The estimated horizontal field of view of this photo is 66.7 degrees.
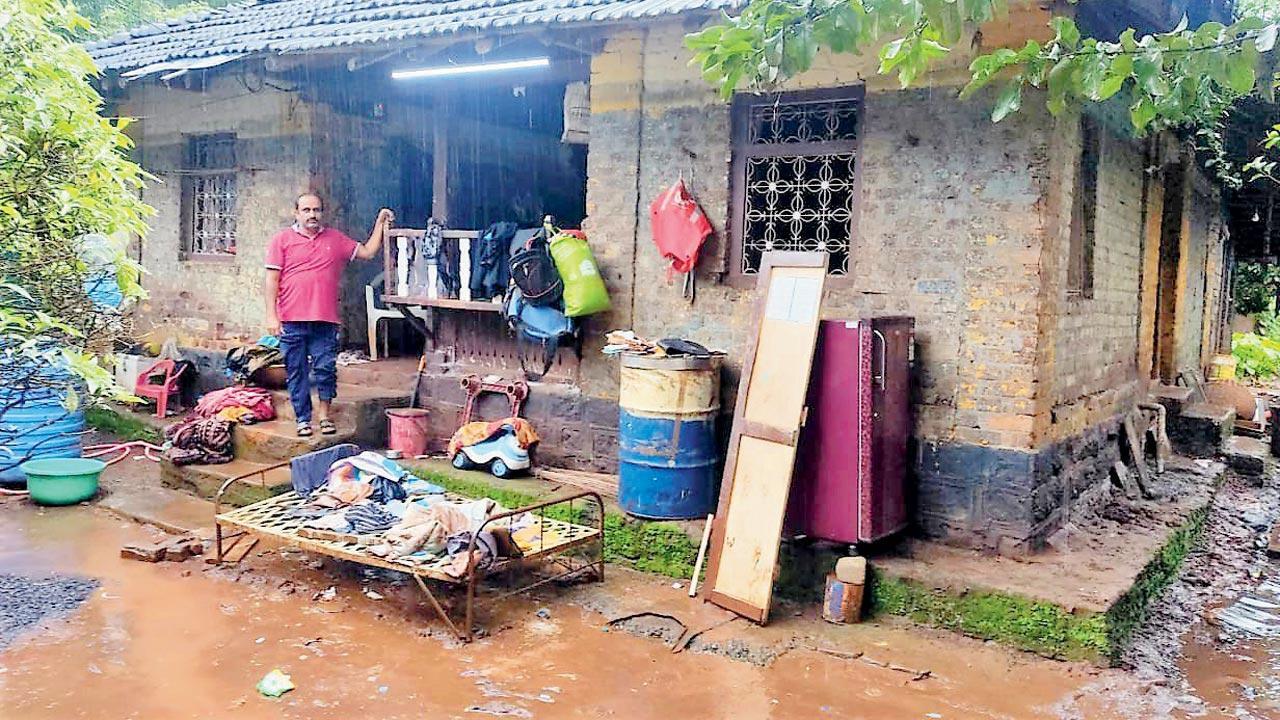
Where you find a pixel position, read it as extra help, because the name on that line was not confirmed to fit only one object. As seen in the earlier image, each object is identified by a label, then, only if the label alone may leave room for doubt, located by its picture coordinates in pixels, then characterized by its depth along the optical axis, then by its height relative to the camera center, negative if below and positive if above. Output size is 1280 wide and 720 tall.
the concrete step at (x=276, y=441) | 8.32 -1.25
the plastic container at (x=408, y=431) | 8.48 -1.14
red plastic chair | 10.50 -0.99
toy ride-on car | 7.79 -1.24
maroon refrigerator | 5.95 -0.77
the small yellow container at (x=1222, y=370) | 14.74 -0.74
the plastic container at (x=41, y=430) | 8.24 -1.21
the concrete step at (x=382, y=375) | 9.55 -0.76
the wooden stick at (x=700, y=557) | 6.27 -1.62
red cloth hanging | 7.11 +0.59
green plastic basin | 7.98 -1.56
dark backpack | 7.57 +0.23
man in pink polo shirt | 8.15 -0.01
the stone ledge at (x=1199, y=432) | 10.19 -1.17
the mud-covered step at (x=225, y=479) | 7.97 -1.55
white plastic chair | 10.33 -0.15
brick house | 6.19 +0.93
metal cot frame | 5.61 -1.53
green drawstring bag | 7.48 +0.23
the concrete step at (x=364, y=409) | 8.74 -1.01
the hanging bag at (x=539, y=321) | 7.63 -0.14
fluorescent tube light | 8.15 +2.01
